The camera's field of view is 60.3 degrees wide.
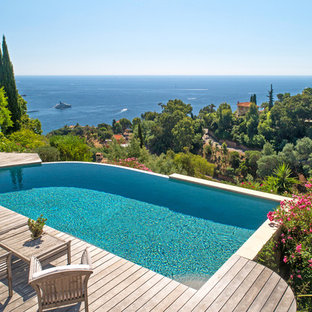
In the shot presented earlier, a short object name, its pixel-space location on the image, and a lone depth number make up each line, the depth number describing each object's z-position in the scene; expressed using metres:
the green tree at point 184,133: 44.06
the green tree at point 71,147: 10.44
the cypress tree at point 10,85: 18.95
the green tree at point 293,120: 40.78
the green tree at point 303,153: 34.86
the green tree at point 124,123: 69.19
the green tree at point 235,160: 40.69
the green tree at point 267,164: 34.38
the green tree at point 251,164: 38.57
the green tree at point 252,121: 45.84
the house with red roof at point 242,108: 57.69
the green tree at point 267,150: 38.41
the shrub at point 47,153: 9.89
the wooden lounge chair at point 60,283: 2.27
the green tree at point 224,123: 49.84
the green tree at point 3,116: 16.36
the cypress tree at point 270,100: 55.52
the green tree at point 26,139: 12.38
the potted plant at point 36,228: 3.41
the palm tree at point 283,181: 6.61
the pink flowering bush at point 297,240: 3.55
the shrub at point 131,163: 9.18
